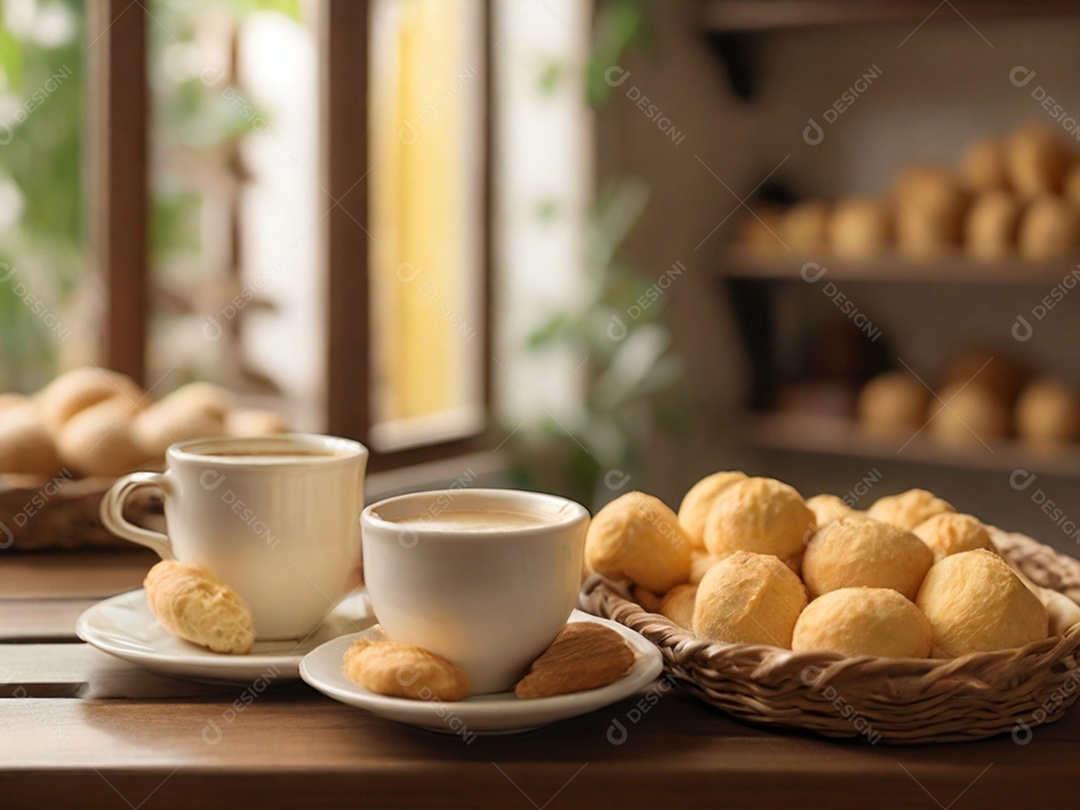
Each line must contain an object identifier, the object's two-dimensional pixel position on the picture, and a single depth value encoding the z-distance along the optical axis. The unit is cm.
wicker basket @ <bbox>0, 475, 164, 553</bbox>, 129
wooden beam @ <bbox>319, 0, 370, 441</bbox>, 234
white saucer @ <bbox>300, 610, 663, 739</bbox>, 69
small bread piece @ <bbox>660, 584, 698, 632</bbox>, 83
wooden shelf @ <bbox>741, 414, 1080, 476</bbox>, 249
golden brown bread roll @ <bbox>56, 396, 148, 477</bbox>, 132
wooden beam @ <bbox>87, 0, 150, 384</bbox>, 204
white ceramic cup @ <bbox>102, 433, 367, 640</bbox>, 86
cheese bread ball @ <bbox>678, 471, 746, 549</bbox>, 92
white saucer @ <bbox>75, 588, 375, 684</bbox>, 80
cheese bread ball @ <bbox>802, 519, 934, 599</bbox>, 77
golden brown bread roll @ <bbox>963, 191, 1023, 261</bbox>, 246
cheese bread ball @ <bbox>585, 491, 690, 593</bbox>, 87
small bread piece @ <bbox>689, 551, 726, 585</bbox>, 88
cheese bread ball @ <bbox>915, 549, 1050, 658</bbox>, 73
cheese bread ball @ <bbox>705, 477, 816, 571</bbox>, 83
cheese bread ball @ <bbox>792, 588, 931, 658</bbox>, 72
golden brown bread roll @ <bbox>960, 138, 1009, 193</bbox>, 253
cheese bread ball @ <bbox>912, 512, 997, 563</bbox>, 85
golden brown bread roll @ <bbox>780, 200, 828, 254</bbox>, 277
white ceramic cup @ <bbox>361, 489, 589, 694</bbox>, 71
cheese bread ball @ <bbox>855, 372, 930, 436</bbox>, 267
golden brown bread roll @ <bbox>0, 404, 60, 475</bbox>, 132
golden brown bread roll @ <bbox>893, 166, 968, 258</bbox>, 254
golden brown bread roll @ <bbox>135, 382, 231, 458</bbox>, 136
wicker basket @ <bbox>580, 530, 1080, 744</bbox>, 69
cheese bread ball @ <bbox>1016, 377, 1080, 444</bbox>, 246
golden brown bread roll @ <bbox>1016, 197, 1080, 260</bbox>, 238
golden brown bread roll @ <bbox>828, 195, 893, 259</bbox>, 266
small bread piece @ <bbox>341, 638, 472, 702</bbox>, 70
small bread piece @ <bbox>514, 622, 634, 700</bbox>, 72
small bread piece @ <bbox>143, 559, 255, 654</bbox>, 83
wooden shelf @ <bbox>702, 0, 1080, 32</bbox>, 244
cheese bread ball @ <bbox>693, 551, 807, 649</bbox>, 76
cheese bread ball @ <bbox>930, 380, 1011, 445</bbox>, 255
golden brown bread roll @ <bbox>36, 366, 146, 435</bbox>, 141
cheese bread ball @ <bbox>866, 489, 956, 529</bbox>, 93
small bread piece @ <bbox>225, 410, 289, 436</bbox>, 140
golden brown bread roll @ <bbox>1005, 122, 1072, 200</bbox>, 246
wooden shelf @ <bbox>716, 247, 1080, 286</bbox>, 246
